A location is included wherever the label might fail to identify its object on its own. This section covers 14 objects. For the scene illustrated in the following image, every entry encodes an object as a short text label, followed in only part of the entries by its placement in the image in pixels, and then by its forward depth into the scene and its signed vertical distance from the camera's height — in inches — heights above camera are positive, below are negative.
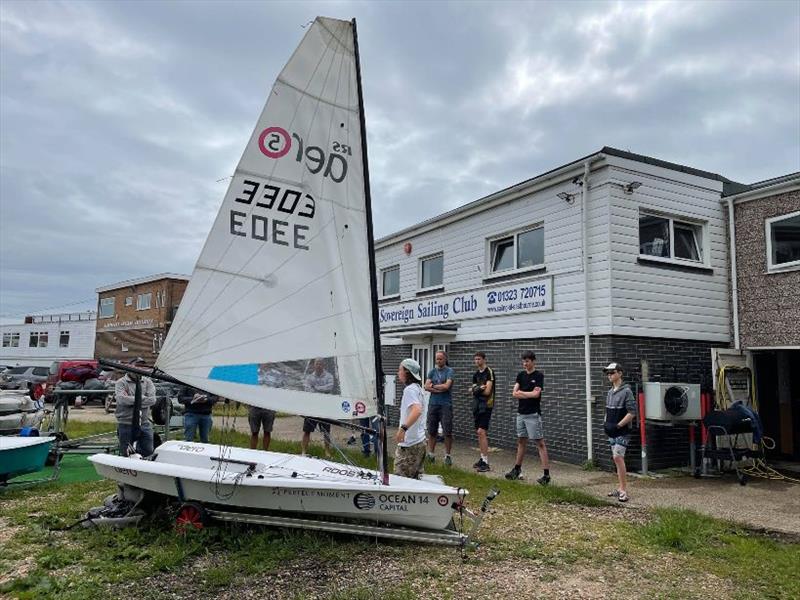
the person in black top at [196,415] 367.6 -32.5
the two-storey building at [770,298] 376.5 +47.5
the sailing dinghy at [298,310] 207.6 +18.9
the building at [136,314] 1334.9 +110.9
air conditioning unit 350.6 -19.0
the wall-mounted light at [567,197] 406.3 +115.5
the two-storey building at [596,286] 378.0 +56.5
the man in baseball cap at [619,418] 291.1 -24.4
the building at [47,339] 1641.2 +59.3
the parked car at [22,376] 713.0 -28.1
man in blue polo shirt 381.1 -21.1
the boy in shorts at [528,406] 329.1 -21.3
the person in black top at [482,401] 359.3 -21.2
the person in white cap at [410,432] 245.1 -27.6
